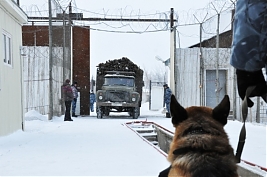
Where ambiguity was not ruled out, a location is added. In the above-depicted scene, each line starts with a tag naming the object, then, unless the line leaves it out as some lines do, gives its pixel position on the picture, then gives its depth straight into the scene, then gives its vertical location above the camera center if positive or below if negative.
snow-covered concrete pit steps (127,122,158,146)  10.80 -1.46
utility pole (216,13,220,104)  13.77 +0.87
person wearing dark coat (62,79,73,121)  15.47 -0.60
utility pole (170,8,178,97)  18.50 +1.18
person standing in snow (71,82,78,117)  17.41 -0.99
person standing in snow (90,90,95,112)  27.10 -1.16
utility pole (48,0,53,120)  14.62 +0.40
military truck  17.97 -0.21
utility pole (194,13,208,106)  17.33 +0.36
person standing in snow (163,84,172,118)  18.83 -0.62
